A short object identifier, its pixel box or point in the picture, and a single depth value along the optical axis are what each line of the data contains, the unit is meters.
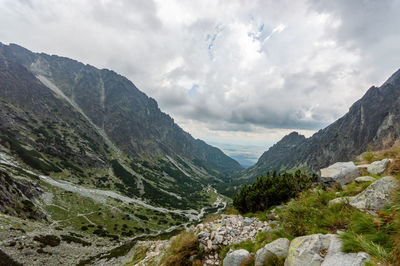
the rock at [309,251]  5.15
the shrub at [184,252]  9.91
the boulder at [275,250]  6.44
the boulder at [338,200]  8.10
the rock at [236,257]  7.79
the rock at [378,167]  9.92
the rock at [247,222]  12.11
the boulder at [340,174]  11.78
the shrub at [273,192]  16.08
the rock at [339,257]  3.99
